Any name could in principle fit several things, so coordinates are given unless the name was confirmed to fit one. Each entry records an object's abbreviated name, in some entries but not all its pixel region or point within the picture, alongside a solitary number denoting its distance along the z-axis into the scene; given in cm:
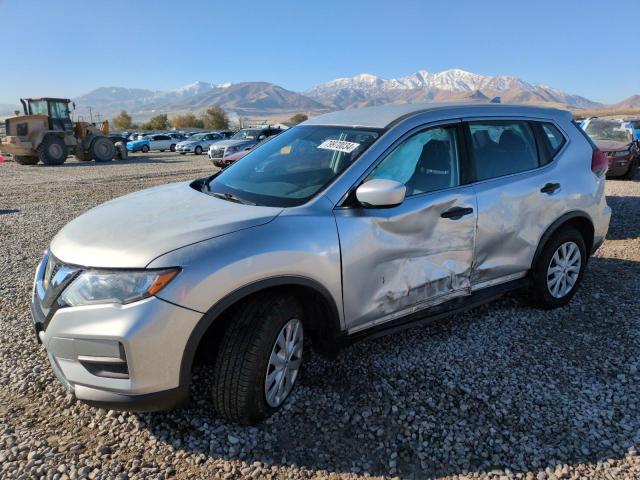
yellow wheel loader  2100
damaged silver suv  229
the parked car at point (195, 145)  3350
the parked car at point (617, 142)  1268
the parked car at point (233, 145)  1934
